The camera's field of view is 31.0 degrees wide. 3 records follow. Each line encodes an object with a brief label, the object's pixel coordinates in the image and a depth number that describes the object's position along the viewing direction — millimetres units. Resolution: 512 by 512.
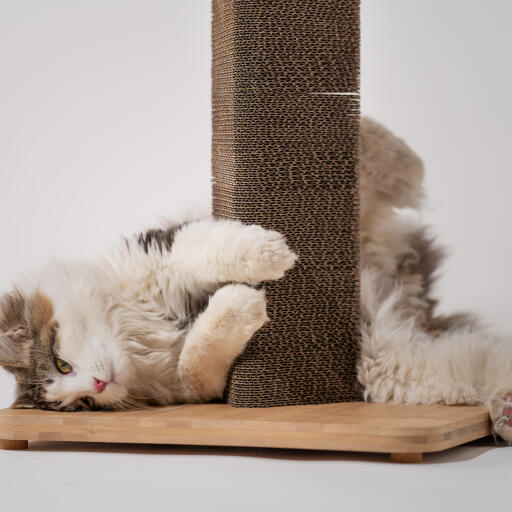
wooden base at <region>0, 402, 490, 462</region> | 1869
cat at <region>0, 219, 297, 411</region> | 2064
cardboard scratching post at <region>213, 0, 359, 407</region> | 2141
